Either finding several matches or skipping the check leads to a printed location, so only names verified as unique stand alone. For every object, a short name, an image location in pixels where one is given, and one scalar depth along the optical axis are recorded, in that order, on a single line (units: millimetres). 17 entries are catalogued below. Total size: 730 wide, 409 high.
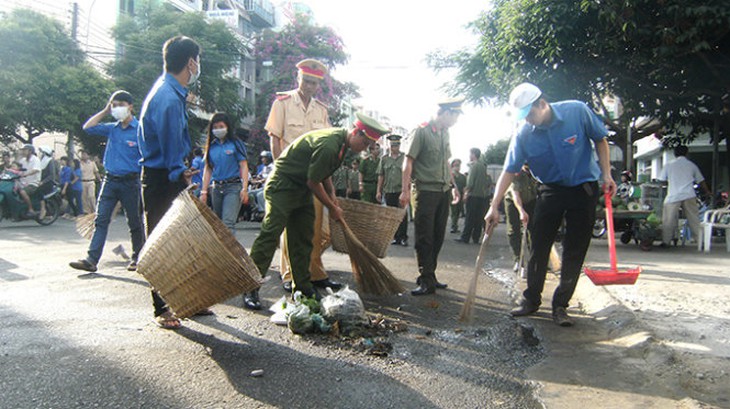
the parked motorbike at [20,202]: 11531
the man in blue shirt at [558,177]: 3920
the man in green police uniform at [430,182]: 5023
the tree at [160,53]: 21641
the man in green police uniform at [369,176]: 10812
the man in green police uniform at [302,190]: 3660
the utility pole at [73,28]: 17734
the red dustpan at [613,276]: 3768
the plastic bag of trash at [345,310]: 3562
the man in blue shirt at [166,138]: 3488
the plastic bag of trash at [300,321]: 3465
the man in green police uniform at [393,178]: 9117
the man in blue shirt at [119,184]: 5453
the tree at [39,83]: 15852
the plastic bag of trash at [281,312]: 3669
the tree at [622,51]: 8570
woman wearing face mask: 5594
